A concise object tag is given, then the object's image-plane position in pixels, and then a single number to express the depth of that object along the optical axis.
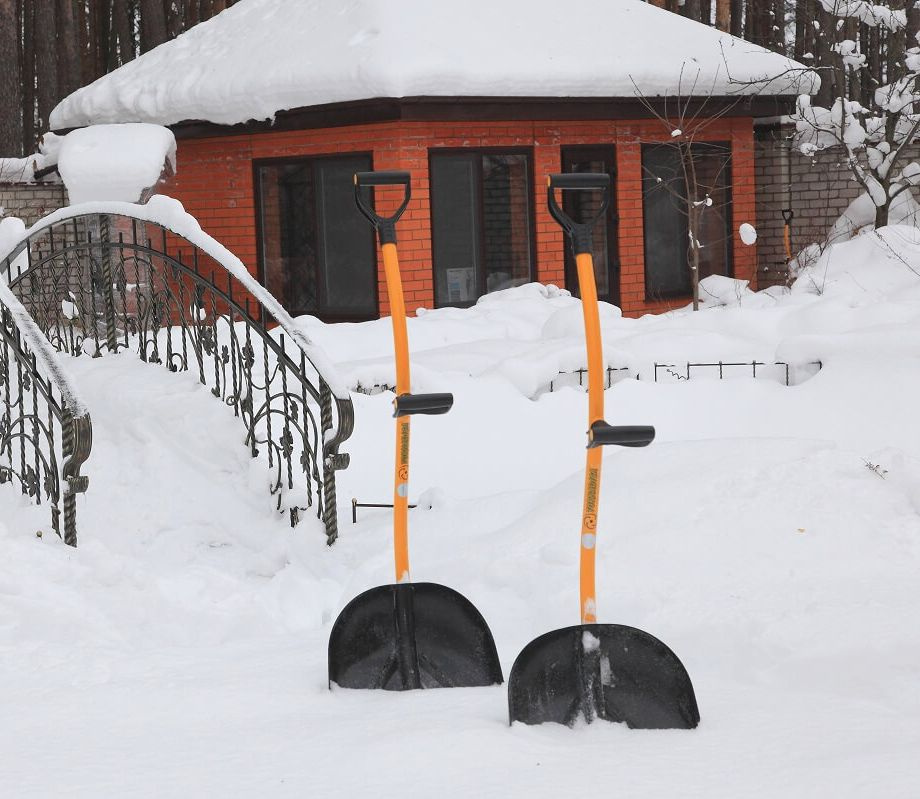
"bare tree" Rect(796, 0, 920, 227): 13.66
